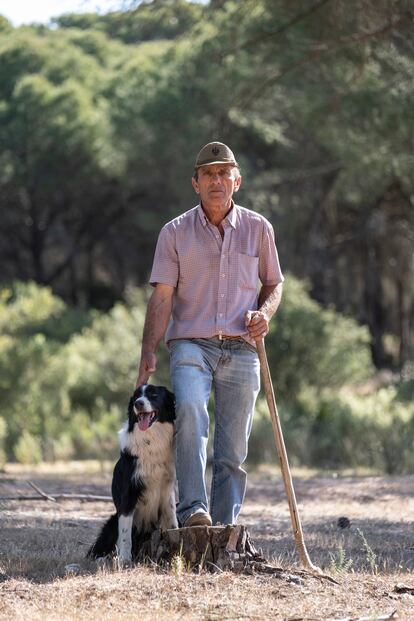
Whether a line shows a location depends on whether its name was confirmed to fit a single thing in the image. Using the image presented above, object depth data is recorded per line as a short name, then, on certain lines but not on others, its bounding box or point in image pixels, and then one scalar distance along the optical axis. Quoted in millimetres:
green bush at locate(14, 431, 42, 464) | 28987
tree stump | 10199
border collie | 10697
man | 10733
